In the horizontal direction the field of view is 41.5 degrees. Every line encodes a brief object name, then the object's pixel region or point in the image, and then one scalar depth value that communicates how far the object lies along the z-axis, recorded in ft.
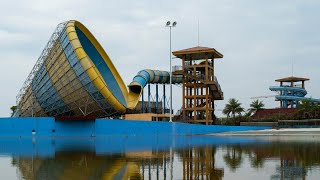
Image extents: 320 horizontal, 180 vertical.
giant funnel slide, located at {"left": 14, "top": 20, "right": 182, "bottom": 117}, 139.85
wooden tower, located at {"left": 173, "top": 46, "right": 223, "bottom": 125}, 198.29
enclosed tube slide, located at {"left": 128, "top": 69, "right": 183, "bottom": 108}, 183.52
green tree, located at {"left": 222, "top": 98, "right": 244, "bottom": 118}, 284.61
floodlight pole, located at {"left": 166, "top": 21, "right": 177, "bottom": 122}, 186.70
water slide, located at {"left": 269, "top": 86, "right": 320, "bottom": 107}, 293.84
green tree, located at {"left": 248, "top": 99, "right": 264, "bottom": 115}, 292.20
